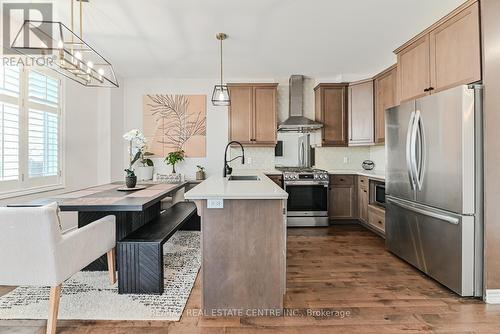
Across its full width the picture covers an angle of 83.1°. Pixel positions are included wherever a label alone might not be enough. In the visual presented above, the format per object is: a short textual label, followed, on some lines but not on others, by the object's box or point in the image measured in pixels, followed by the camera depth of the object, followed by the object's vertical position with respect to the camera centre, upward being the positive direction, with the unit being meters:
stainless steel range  4.60 -0.48
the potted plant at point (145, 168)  5.11 -0.01
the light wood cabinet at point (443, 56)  2.29 +1.05
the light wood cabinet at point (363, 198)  4.40 -0.48
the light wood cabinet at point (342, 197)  4.74 -0.49
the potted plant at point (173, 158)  4.97 +0.17
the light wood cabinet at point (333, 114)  4.92 +0.94
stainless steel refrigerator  2.24 -0.16
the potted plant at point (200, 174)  5.08 -0.11
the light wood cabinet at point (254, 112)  4.94 +0.98
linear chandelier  2.37 +1.47
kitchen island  2.02 -0.63
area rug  2.03 -1.05
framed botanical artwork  5.26 +0.85
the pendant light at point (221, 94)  3.31 +0.88
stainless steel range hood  4.97 +1.13
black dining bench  2.31 -0.81
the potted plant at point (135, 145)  3.02 +0.25
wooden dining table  2.26 -0.29
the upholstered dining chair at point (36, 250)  1.71 -0.52
